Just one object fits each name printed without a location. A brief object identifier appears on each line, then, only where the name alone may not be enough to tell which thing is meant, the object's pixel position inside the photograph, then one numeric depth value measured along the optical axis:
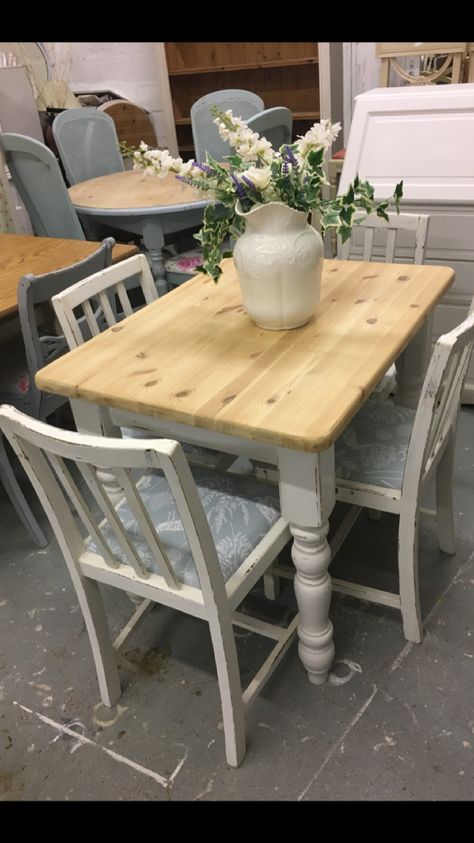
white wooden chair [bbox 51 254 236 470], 1.50
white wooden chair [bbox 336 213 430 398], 1.73
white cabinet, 2.04
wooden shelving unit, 3.70
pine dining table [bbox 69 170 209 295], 2.59
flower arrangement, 1.23
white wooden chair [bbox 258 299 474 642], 1.16
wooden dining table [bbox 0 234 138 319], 1.99
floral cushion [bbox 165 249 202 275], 2.77
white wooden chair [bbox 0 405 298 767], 0.94
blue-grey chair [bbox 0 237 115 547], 1.65
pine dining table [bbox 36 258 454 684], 1.12
